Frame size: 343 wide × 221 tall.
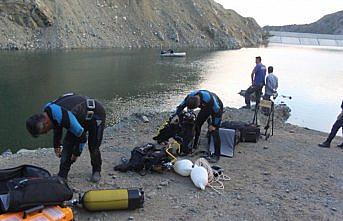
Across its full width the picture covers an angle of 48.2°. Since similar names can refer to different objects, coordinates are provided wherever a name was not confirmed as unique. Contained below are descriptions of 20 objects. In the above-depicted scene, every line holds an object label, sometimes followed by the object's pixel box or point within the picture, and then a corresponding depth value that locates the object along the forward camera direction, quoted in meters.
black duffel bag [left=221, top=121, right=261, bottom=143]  10.38
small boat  50.62
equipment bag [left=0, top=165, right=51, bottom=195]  5.58
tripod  11.40
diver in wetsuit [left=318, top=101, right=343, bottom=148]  10.81
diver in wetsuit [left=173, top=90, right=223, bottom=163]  7.75
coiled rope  7.08
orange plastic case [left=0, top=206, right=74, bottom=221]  4.64
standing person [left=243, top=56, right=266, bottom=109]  14.55
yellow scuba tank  5.74
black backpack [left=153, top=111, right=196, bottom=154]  8.48
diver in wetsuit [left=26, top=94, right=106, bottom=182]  5.30
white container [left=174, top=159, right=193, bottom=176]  7.39
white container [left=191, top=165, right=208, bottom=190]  6.98
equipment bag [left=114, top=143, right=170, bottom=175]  7.50
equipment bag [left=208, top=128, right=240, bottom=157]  9.13
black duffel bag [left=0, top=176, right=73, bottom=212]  4.71
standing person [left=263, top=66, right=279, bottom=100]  14.48
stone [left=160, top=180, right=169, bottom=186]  7.04
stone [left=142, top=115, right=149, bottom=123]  12.87
